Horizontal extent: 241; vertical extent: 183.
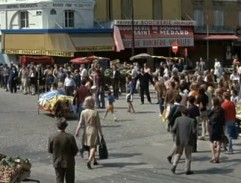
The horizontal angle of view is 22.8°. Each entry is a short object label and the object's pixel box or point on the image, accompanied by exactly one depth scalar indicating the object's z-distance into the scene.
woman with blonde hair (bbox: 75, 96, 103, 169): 14.69
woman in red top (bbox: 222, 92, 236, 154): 16.45
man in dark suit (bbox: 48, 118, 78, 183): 11.53
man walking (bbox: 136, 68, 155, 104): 27.84
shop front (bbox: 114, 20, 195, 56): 47.25
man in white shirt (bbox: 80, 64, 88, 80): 31.11
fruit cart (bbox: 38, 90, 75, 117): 22.63
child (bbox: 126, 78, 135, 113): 24.48
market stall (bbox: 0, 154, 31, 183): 10.23
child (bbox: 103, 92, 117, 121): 21.81
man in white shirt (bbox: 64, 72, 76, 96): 27.23
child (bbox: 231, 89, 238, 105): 20.12
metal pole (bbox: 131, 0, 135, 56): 44.93
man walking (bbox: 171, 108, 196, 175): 13.98
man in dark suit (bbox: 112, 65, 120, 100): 30.38
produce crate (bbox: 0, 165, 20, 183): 10.21
